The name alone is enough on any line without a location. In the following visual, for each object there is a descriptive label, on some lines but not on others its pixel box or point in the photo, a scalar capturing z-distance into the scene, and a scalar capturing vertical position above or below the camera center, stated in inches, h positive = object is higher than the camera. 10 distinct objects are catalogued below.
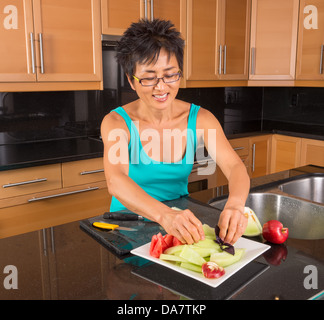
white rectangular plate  32.8 -16.6
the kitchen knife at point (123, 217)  48.1 -16.5
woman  41.4 -8.5
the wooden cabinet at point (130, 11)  100.0 +21.1
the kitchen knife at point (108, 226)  45.7 -16.8
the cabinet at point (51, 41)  87.2 +11.3
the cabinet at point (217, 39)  119.9 +15.9
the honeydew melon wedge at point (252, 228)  44.6 -16.6
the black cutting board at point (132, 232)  41.3 -17.1
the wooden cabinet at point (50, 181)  82.7 -21.8
